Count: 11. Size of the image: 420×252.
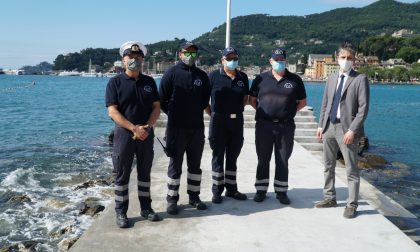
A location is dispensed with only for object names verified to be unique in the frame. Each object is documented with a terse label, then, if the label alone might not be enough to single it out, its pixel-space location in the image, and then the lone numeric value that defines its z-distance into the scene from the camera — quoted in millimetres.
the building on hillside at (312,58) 183562
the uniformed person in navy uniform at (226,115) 5789
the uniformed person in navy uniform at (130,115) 4863
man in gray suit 5277
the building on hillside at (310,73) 178988
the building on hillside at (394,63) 166250
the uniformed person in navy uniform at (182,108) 5379
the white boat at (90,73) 190712
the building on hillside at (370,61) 166125
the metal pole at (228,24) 14711
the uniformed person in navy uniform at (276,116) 5809
